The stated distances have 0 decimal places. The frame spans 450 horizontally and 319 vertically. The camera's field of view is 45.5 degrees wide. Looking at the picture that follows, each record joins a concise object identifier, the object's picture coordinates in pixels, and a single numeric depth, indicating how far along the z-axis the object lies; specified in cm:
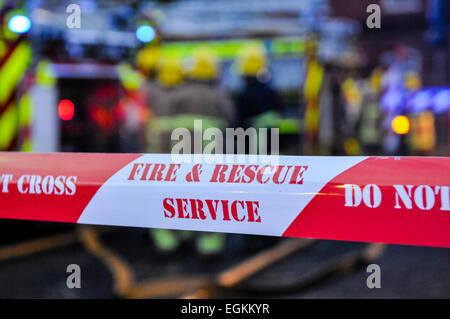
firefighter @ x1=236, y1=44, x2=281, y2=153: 500
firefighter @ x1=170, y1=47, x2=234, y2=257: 472
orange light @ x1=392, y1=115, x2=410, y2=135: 774
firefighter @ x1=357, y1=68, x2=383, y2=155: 889
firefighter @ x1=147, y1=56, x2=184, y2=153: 488
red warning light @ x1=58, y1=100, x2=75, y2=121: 648
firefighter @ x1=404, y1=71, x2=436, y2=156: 708
